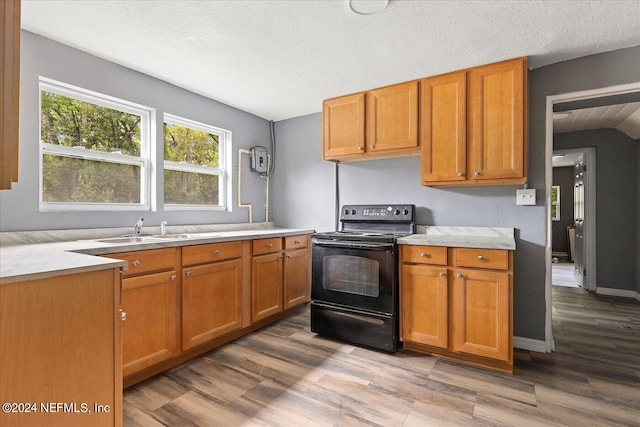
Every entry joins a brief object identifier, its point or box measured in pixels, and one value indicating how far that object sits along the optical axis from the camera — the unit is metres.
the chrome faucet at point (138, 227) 2.49
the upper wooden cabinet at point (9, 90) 0.92
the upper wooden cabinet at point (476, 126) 2.33
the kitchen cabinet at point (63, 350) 1.09
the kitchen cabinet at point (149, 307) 1.90
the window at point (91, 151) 2.24
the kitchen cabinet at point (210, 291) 2.26
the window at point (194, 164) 3.01
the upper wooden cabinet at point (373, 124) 2.77
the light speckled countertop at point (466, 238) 2.21
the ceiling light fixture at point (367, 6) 1.75
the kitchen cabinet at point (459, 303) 2.15
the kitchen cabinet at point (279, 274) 2.86
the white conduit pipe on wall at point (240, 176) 3.62
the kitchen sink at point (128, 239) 2.22
